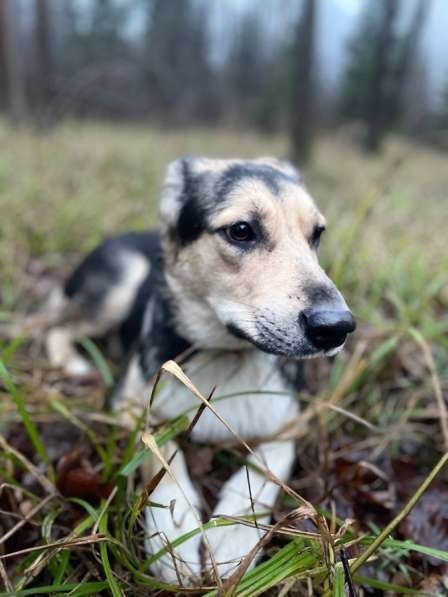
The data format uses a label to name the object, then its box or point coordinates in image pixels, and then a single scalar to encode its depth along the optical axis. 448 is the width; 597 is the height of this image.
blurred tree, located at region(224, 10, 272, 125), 22.36
